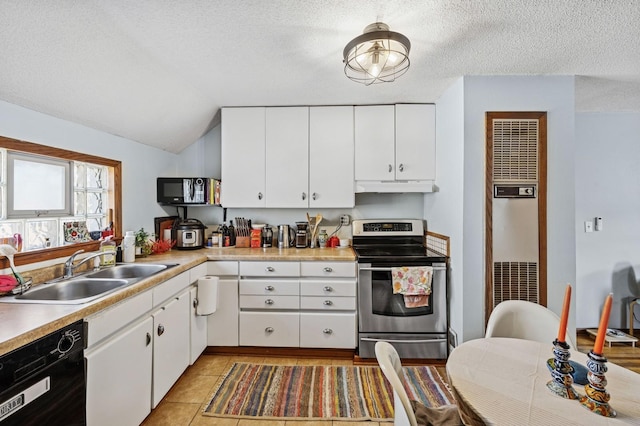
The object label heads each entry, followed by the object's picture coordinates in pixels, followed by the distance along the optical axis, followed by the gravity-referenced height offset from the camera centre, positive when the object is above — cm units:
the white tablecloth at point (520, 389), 90 -63
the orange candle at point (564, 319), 101 -38
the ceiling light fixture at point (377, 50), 149 +89
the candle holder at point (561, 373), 99 -57
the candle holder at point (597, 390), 90 -57
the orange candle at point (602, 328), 88 -36
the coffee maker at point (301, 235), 296 -25
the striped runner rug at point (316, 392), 189 -130
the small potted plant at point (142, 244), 246 -28
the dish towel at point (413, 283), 237 -60
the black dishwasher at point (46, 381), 99 -64
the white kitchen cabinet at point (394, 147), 278 +62
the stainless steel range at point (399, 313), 243 -86
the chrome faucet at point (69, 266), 181 -34
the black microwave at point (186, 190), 288 +21
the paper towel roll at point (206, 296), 238 -69
